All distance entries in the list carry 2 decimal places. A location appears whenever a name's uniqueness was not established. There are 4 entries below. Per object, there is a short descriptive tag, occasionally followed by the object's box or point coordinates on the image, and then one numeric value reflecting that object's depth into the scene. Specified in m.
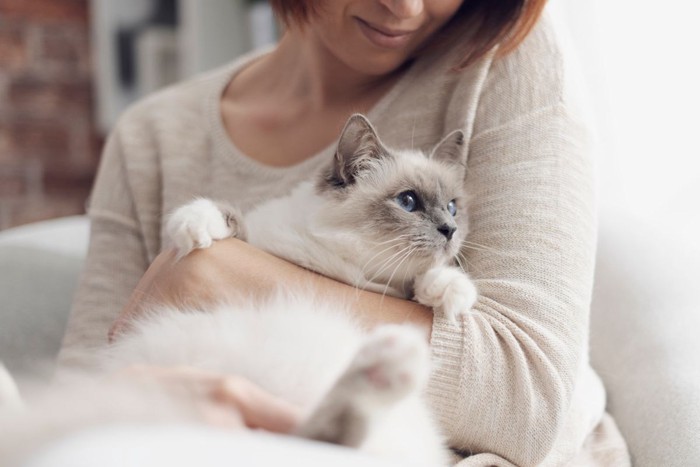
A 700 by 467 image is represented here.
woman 0.99
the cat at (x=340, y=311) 0.67
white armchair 1.12
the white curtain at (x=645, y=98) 1.58
